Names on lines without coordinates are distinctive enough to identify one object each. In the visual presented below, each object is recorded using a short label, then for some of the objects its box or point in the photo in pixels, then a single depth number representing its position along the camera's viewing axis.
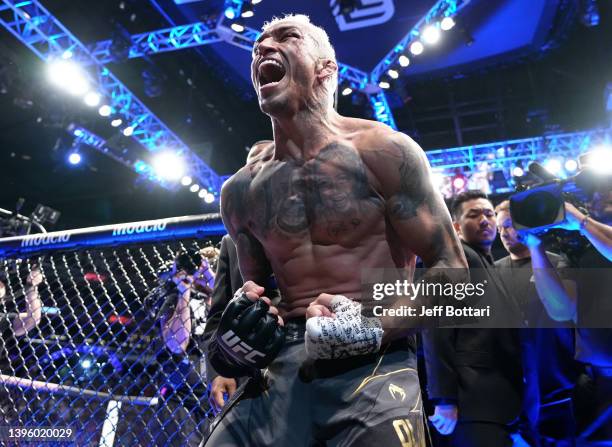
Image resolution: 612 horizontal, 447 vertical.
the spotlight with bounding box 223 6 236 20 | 6.52
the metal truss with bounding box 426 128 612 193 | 8.52
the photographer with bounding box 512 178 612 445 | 2.13
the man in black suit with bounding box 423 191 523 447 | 2.15
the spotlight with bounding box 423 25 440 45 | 6.79
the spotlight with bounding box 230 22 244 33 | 6.71
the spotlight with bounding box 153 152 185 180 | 9.67
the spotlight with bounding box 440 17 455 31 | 6.56
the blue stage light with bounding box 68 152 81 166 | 9.59
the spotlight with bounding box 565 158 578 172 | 8.65
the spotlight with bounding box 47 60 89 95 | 7.16
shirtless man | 1.12
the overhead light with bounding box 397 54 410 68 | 7.32
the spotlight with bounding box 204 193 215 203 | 10.84
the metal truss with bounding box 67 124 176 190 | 8.79
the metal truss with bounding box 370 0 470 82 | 6.46
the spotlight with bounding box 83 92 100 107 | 7.74
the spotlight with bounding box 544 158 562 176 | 8.89
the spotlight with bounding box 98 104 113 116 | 8.11
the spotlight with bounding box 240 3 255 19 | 6.43
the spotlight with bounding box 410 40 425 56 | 7.09
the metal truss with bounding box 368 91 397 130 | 8.25
